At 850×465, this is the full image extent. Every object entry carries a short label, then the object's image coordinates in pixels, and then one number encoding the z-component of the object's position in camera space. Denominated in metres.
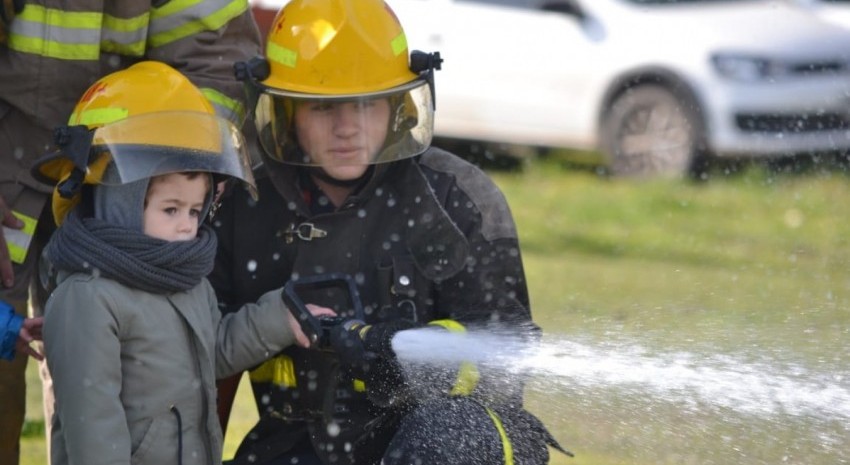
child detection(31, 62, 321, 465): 6.85
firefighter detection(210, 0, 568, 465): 7.82
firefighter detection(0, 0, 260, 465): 7.74
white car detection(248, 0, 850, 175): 22.34
